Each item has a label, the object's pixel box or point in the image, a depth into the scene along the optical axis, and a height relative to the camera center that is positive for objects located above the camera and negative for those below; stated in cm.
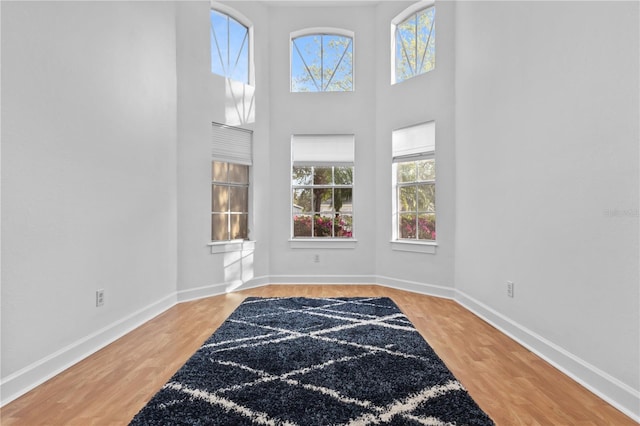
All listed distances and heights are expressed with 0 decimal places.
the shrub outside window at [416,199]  457 +17
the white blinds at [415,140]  451 +96
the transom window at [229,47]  458 +226
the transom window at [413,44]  459 +229
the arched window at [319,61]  530 +230
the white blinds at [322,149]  516 +93
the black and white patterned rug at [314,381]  172 -100
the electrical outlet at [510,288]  297 -65
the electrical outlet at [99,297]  273 -67
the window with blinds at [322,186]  518 +39
